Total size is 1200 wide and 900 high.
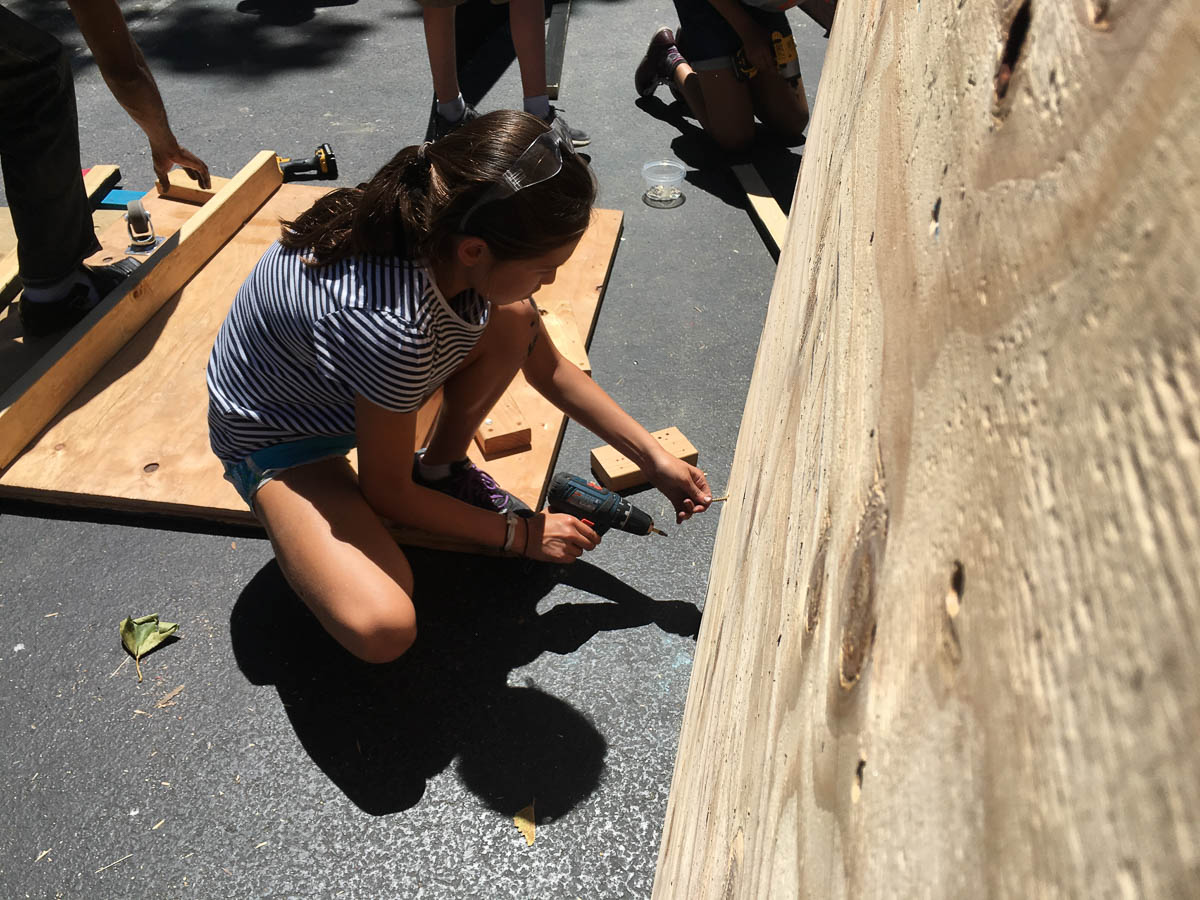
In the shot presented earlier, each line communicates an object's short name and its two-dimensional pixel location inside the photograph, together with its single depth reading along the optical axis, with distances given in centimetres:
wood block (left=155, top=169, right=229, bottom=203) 360
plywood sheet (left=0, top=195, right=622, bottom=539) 241
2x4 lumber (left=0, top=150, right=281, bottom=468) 252
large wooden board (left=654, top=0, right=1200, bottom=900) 19
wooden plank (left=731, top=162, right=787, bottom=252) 366
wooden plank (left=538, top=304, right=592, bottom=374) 287
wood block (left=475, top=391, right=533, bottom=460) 251
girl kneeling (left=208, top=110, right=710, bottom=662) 176
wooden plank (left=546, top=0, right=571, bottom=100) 496
